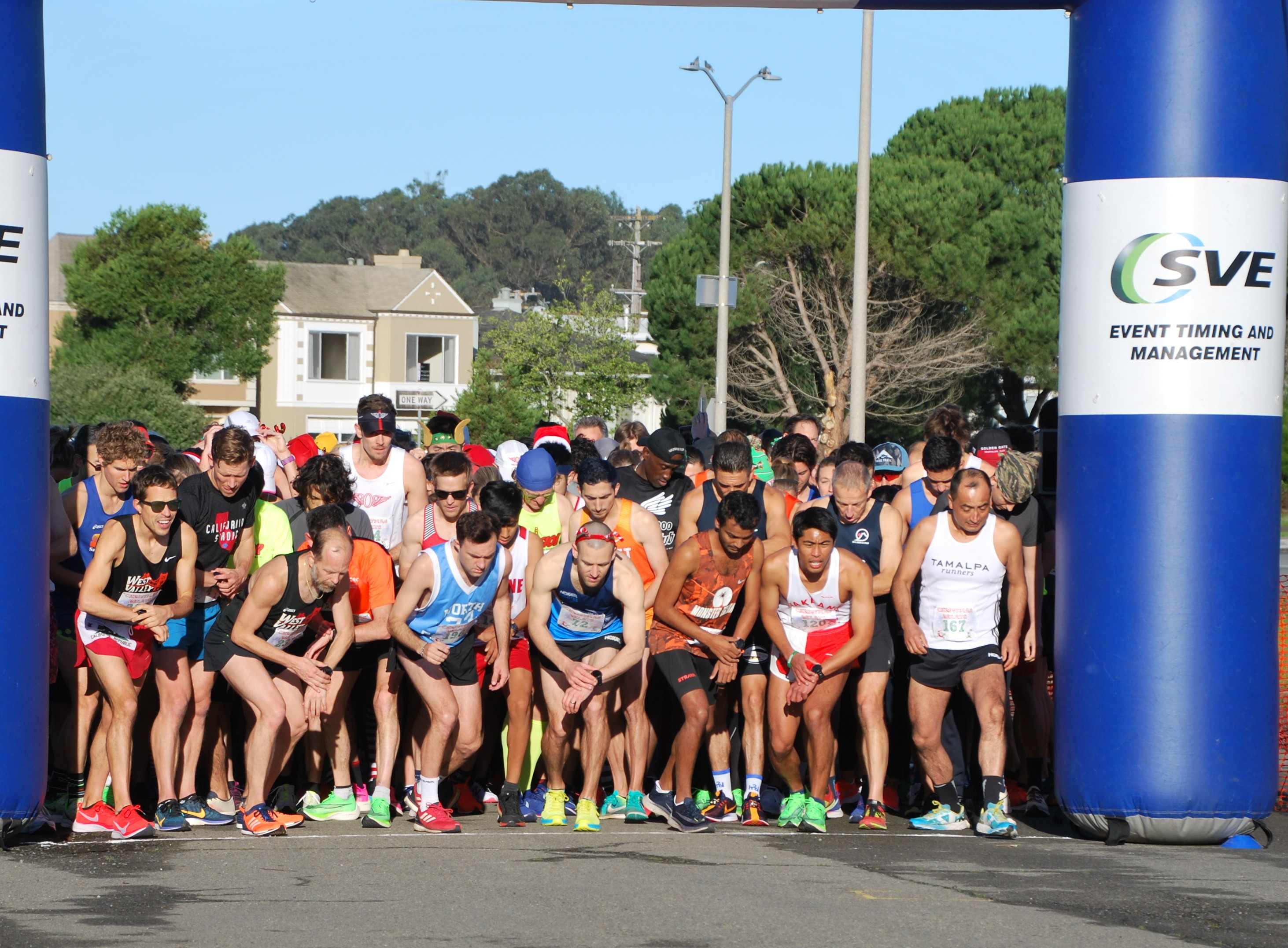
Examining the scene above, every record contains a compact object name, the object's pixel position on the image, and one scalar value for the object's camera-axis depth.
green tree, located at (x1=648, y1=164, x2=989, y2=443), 81.06
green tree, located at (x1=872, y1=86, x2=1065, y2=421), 78.62
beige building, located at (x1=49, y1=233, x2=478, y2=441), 114.31
